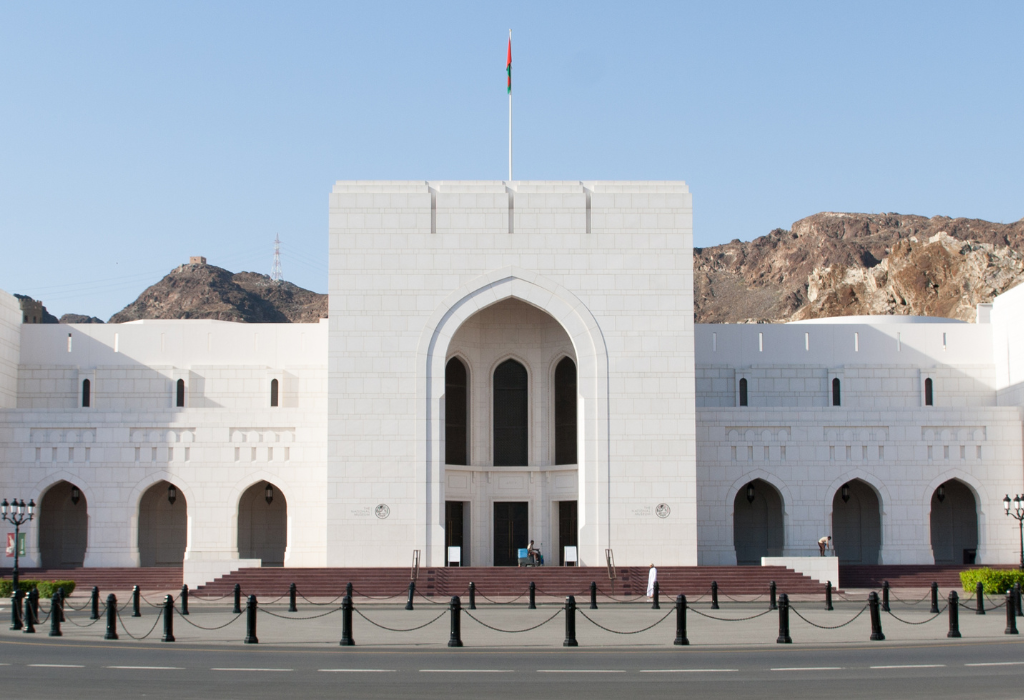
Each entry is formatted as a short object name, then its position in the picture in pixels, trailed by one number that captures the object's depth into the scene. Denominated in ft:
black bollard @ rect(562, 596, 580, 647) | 59.41
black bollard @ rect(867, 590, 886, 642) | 61.87
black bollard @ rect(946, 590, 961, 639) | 63.21
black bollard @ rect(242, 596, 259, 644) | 61.57
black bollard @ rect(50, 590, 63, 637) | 66.23
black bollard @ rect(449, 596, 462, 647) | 59.57
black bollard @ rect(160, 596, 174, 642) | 62.13
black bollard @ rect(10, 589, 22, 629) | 69.62
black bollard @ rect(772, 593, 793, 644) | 60.59
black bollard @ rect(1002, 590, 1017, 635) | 64.75
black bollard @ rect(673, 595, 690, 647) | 60.12
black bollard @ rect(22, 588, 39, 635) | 68.08
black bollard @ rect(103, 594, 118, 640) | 63.57
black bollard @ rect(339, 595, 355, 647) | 60.18
